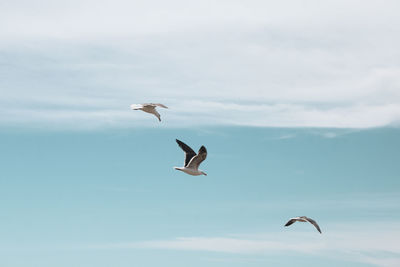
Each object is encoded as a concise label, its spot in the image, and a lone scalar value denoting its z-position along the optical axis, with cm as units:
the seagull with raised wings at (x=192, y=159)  5338
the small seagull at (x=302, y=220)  4788
